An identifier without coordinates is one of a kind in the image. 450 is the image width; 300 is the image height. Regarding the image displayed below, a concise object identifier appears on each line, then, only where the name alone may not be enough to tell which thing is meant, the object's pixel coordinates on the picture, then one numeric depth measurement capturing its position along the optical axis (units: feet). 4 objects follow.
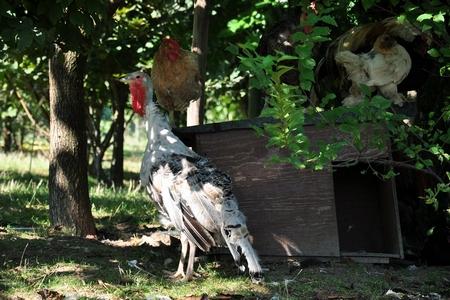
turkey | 28.71
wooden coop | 33.35
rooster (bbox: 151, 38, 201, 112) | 35.19
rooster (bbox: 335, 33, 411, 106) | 32.40
